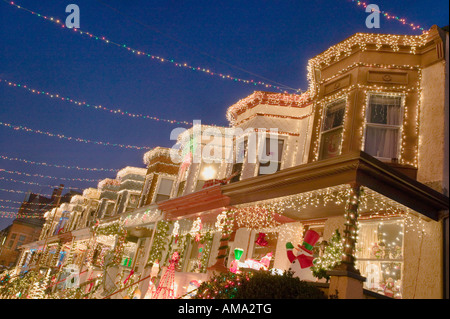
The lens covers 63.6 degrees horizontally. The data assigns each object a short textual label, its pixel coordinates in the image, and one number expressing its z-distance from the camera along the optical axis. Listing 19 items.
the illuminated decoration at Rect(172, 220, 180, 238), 13.51
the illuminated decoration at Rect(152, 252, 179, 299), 11.69
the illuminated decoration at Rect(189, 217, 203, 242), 12.70
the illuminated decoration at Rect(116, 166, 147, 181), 25.05
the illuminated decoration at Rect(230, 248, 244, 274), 11.26
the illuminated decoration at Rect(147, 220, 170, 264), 13.62
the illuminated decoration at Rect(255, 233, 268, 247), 12.39
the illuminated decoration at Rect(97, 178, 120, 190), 28.25
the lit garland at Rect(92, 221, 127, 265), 17.17
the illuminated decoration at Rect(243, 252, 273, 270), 10.71
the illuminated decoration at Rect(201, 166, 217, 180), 16.52
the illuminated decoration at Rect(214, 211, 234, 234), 10.73
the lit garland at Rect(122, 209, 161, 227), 14.77
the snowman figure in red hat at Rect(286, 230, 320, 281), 9.55
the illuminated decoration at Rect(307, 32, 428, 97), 10.89
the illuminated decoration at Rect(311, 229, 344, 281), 8.04
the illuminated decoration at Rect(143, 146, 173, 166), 21.92
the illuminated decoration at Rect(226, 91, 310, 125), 14.11
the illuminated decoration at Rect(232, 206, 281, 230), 10.97
